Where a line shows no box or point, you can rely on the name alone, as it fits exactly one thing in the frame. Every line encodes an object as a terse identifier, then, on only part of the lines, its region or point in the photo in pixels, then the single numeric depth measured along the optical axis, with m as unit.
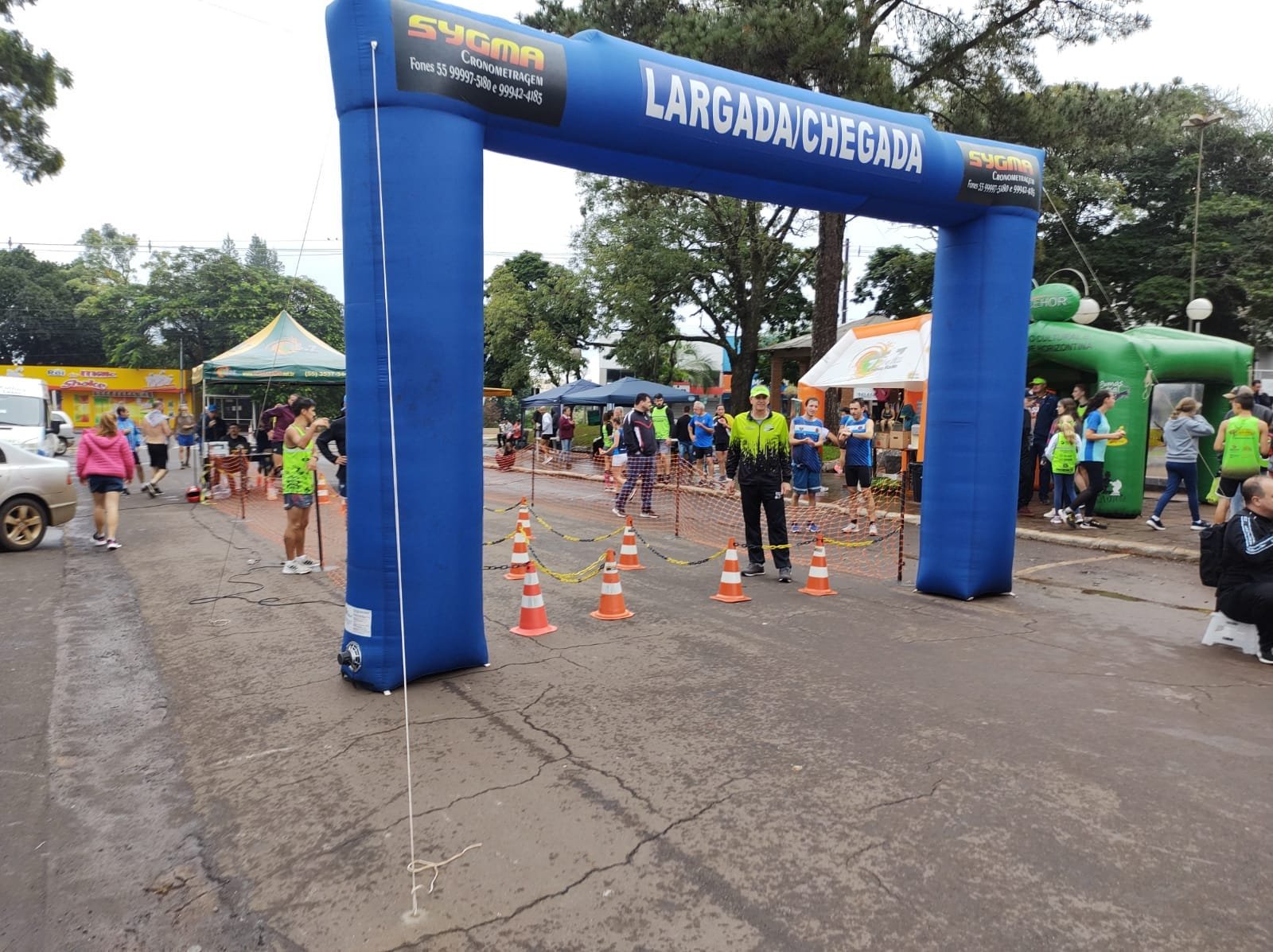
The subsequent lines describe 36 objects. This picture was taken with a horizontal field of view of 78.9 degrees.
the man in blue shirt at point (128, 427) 15.09
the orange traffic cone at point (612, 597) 6.38
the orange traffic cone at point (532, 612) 5.91
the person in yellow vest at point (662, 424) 17.52
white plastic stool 5.38
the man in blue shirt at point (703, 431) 17.25
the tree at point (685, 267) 26.09
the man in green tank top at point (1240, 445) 8.41
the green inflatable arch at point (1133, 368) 11.82
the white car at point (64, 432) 17.44
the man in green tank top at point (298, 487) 7.97
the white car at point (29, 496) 9.21
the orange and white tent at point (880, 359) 13.33
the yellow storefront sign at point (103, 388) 48.72
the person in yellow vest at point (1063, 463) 10.98
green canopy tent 16.27
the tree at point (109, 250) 74.00
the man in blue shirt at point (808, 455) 11.24
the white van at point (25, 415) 14.55
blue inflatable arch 4.33
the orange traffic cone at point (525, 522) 8.79
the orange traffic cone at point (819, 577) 7.23
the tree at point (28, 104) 15.86
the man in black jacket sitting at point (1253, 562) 5.18
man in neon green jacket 7.66
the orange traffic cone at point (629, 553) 8.37
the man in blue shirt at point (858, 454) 11.07
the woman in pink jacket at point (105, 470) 9.48
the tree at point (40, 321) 60.91
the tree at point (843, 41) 13.99
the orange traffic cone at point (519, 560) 7.88
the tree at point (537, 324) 31.97
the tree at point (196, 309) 54.06
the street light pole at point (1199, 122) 17.70
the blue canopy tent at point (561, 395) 27.62
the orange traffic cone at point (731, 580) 7.02
